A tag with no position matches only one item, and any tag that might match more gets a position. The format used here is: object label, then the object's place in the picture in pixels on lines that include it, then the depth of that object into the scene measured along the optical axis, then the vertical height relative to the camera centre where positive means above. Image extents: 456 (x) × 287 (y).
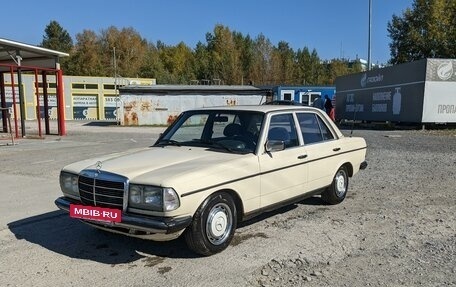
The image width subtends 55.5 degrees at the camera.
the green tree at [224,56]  66.75 +6.22
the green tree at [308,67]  77.19 +5.23
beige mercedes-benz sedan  4.23 -0.88
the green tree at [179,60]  74.56 +6.30
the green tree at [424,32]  46.22 +7.33
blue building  39.69 +0.29
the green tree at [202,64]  71.81 +5.08
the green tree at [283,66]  67.56 +4.82
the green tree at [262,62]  66.38 +5.13
